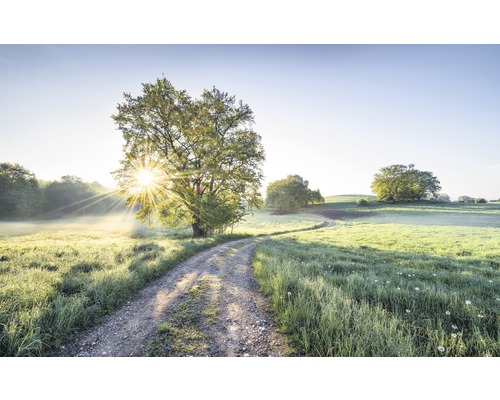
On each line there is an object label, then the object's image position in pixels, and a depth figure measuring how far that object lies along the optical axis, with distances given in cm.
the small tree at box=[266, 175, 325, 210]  6703
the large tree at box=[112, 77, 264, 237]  1719
